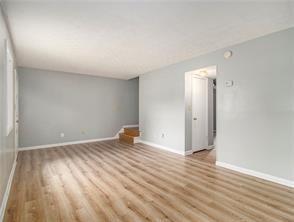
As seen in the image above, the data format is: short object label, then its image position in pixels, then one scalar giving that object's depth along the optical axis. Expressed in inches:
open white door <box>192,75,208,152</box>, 181.3
